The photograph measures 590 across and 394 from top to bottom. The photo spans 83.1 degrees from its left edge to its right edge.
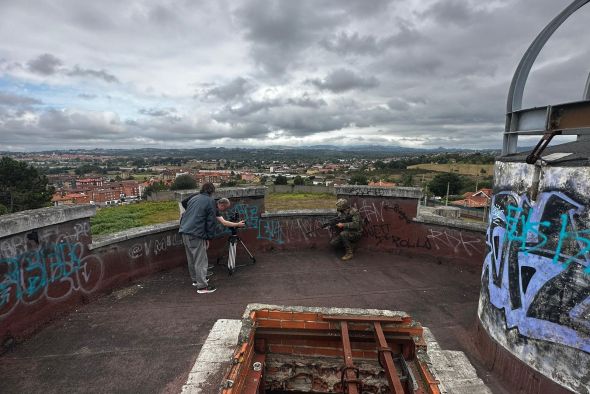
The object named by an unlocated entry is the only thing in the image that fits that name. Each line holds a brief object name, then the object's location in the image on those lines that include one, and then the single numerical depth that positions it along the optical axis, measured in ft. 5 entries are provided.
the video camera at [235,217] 24.60
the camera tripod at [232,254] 22.28
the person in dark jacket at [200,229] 19.36
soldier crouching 25.48
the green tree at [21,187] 120.47
